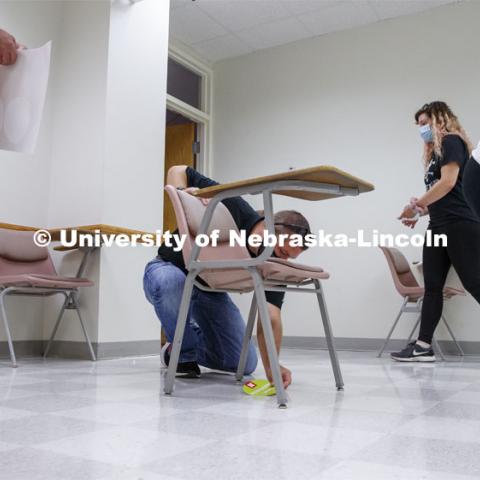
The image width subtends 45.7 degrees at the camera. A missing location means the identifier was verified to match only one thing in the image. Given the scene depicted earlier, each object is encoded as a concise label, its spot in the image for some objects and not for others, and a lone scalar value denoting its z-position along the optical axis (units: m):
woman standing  3.10
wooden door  5.70
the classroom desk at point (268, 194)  1.66
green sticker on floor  1.88
